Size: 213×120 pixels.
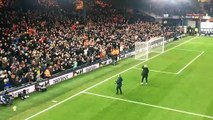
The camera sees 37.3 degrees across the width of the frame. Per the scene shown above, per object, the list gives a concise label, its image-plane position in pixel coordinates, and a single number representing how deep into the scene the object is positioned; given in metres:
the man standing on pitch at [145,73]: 28.11
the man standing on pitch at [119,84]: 25.06
